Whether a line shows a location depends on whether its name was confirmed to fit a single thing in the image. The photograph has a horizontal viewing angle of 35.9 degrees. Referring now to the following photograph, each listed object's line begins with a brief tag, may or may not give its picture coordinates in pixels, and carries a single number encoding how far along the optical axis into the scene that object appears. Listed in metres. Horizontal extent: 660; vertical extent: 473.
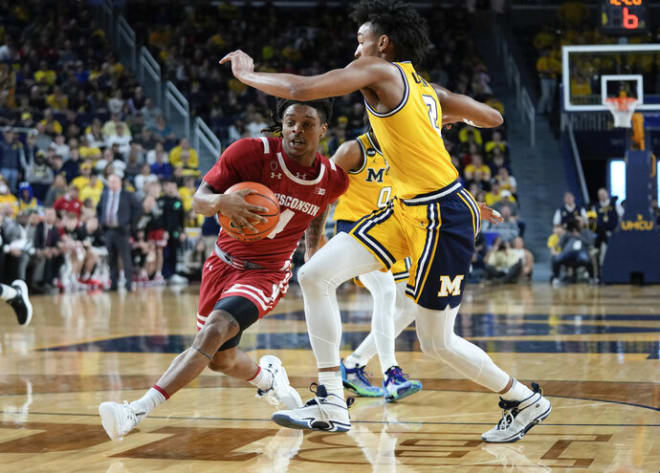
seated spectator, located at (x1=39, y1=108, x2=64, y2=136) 20.34
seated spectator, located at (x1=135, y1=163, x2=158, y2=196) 18.64
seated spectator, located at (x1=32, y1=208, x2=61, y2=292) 16.56
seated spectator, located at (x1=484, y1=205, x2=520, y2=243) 18.81
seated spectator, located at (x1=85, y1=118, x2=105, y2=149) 19.98
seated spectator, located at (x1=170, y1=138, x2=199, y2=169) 20.04
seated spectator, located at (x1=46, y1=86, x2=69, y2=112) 22.06
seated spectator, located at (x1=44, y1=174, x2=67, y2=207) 17.23
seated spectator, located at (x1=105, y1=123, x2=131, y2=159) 20.30
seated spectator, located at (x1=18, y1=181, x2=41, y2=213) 16.92
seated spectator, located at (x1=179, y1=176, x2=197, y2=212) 18.75
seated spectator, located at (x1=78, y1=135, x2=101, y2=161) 19.53
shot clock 16.09
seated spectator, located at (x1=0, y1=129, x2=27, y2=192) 18.84
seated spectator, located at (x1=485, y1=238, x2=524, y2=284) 18.41
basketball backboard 17.64
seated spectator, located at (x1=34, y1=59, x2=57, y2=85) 23.05
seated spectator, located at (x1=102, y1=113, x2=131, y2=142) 20.52
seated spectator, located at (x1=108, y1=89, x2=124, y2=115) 22.00
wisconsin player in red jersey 4.91
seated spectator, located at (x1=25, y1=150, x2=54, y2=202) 18.92
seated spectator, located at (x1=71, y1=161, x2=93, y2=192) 18.11
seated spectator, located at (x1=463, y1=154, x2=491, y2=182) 20.31
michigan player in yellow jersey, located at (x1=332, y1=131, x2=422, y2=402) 6.20
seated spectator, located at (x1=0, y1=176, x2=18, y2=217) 15.87
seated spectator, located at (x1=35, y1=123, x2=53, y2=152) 19.75
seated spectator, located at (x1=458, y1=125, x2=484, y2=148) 21.89
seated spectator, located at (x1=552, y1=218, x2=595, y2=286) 18.47
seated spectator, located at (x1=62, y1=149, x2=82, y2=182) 19.19
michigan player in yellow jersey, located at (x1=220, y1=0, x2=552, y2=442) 4.86
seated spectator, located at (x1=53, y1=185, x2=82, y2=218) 17.11
